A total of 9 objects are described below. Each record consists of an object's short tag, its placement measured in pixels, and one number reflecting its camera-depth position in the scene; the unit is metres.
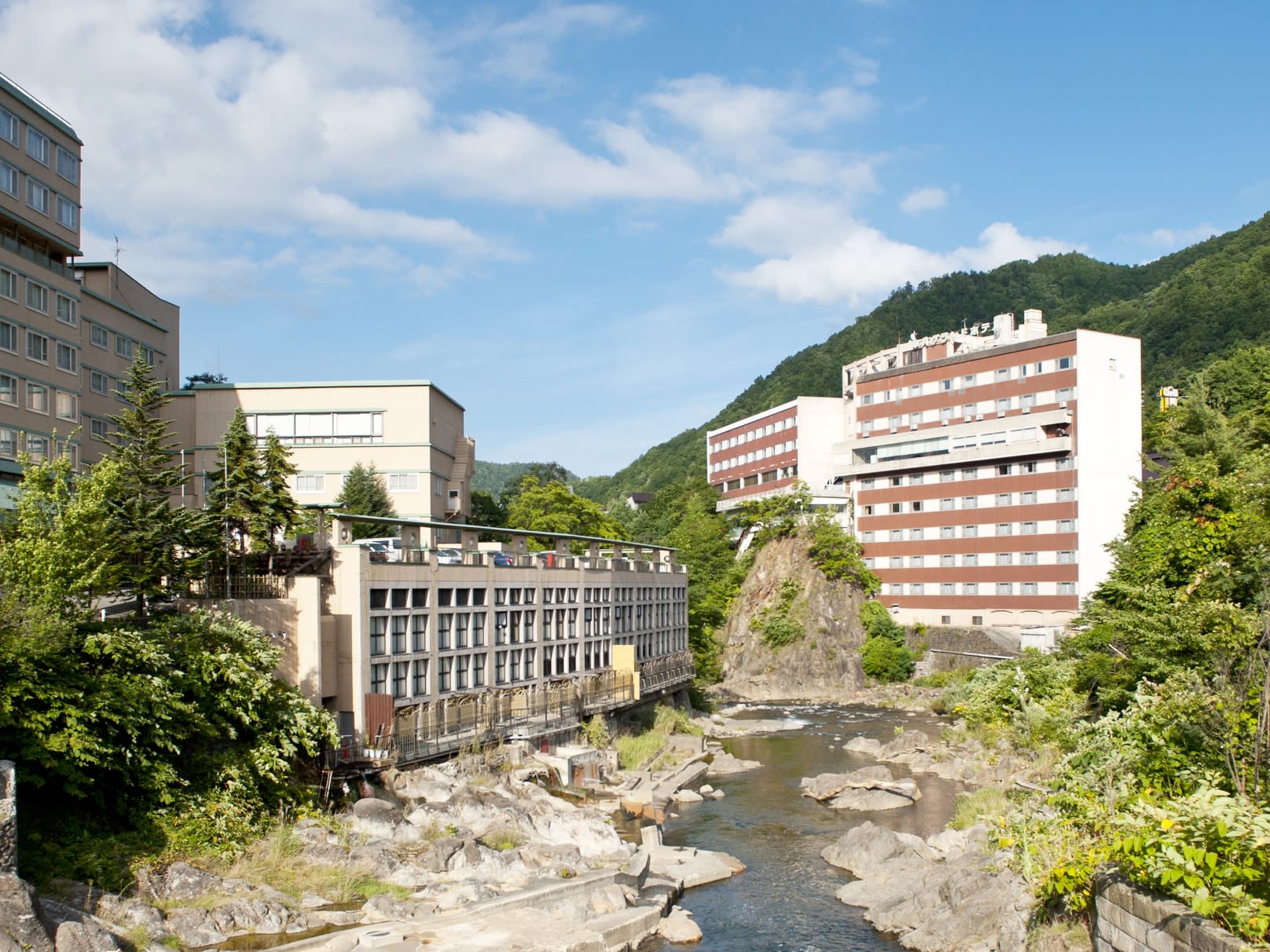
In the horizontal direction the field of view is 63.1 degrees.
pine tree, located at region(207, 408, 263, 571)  36.50
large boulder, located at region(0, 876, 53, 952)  16.91
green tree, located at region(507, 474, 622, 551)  73.25
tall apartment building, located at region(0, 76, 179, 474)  47.47
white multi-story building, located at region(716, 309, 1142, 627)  76.69
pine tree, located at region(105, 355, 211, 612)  31.59
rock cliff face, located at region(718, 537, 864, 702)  84.44
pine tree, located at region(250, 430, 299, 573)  37.31
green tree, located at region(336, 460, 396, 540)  60.25
